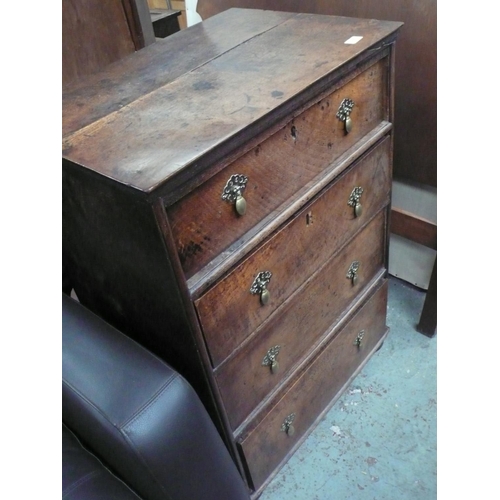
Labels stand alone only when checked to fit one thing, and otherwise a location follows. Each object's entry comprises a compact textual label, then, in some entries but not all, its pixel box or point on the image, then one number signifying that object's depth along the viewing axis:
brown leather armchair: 0.71
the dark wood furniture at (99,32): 1.23
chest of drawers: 0.72
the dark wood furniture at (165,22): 2.24
